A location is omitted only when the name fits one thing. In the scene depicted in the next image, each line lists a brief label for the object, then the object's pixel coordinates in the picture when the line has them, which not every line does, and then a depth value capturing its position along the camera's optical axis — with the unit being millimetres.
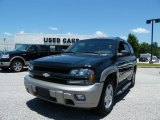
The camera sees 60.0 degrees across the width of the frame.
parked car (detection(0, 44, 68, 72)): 7569
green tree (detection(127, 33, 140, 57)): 43786
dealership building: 23937
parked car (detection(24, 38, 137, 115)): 2607
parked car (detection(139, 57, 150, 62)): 28955
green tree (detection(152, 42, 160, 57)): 65929
